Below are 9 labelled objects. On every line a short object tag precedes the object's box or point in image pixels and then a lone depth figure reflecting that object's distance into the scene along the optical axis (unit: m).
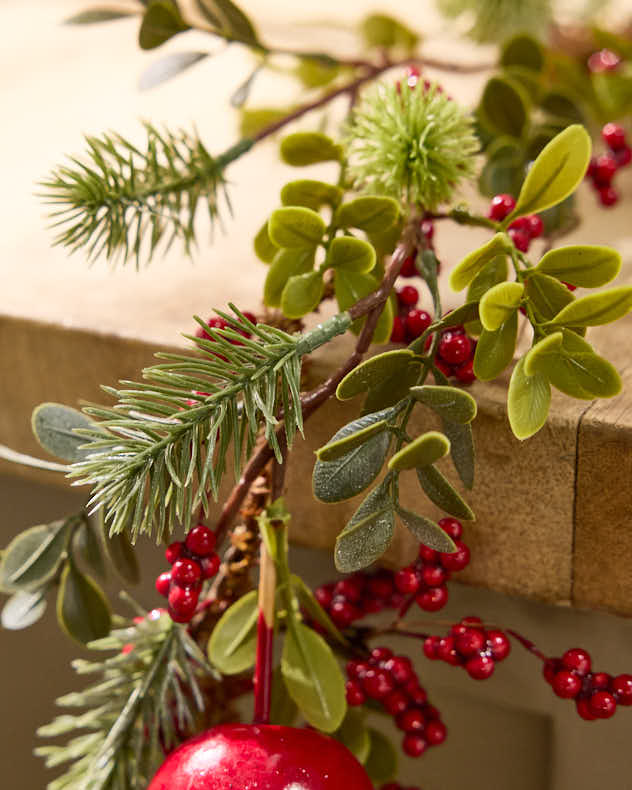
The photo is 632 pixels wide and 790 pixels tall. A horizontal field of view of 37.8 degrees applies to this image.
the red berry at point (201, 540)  0.33
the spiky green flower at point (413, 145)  0.36
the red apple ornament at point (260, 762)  0.30
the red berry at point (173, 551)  0.33
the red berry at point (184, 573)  0.32
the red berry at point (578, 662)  0.35
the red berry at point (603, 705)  0.34
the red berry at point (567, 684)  0.35
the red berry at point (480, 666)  0.35
